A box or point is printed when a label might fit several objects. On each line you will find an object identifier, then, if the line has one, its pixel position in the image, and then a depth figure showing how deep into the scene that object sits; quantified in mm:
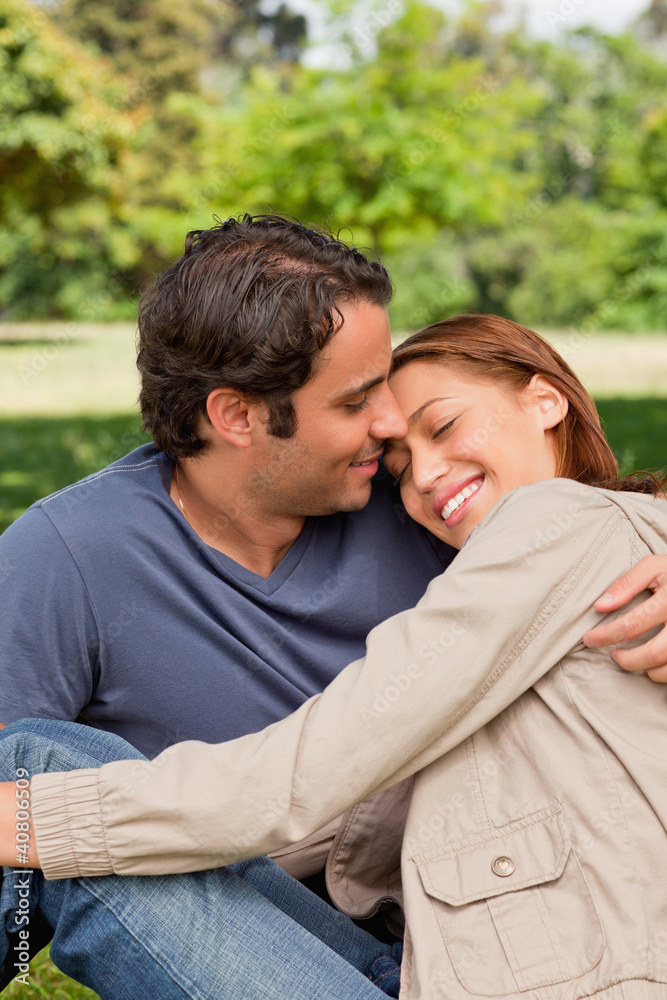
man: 2242
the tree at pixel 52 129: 17438
